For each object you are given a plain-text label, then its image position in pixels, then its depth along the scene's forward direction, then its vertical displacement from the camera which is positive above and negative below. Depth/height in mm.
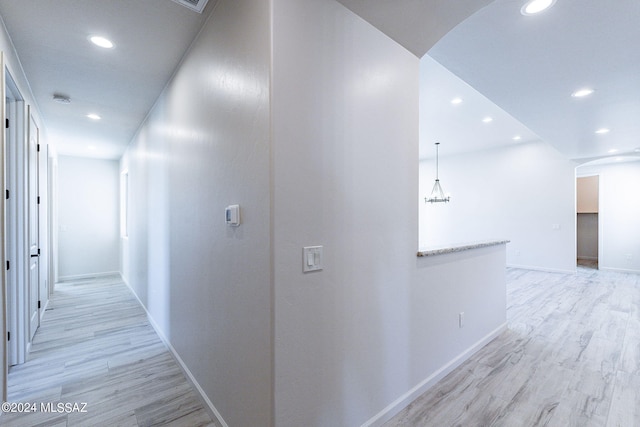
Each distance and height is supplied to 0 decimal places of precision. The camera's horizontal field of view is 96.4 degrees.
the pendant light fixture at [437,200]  6256 +279
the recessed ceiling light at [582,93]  3031 +1285
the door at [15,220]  2488 -50
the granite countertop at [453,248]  2125 -298
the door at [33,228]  3029 -157
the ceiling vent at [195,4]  1763 +1318
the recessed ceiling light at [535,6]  1792 +1318
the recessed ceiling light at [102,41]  2189 +1344
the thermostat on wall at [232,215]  1557 -11
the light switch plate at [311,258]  1395 -226
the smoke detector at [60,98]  3225 +1331
